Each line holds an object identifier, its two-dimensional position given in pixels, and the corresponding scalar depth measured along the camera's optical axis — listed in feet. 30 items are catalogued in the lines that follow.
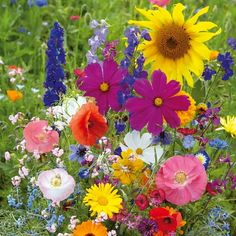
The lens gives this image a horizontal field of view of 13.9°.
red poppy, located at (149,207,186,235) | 5.10
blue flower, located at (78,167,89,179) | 5.34
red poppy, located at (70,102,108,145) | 5.06
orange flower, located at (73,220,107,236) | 5.20
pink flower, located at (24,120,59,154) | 5.37
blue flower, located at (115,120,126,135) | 5.51
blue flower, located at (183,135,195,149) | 5.34
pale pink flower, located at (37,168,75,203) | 5.06
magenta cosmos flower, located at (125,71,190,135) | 5.08
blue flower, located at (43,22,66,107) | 5.97
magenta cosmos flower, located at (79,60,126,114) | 5.18
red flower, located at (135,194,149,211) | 5.14
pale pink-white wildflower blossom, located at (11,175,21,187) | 5.50
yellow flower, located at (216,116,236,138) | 5.49
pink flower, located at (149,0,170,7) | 7.24
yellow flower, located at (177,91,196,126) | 5.39
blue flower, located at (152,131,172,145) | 5.33
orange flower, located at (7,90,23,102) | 7.23
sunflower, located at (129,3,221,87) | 5.48
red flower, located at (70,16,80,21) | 8.61
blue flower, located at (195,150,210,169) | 5.43
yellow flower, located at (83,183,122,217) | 5.11
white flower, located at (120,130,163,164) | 5.40
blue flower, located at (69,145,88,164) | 5.39
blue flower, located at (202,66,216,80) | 6.10
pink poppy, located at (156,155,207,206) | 5.09
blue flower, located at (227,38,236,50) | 7.77
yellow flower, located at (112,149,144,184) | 5.31
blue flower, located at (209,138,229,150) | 5.51
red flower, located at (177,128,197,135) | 5.40
